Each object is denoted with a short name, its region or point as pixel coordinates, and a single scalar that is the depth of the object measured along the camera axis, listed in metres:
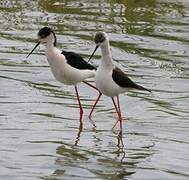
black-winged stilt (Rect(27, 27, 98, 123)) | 21.08
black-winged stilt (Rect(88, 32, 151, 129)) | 19.97
